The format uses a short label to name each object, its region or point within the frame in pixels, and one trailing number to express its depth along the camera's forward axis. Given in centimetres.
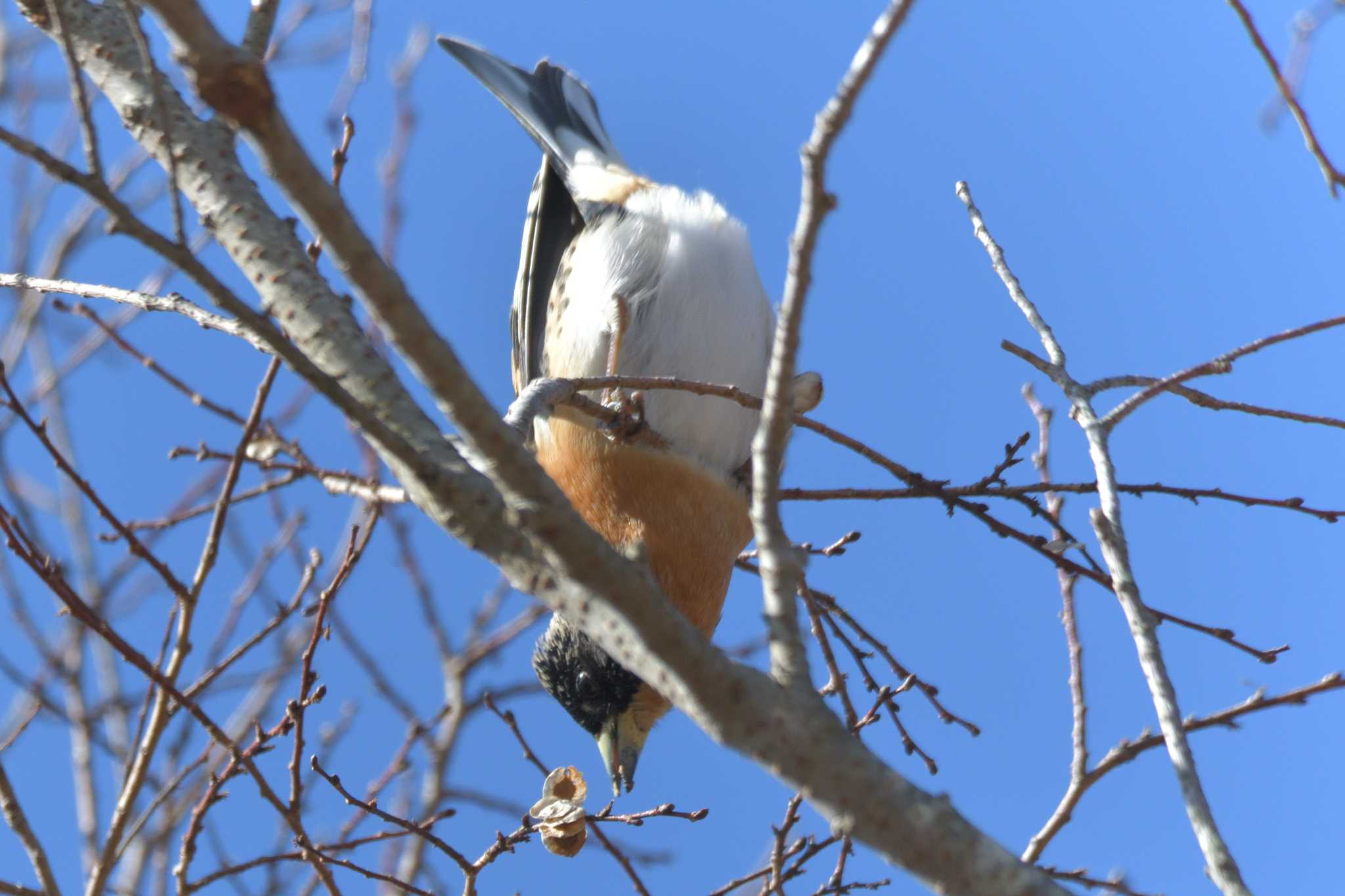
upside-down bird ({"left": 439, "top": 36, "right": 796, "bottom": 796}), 432
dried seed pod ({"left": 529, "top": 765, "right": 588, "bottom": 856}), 427
